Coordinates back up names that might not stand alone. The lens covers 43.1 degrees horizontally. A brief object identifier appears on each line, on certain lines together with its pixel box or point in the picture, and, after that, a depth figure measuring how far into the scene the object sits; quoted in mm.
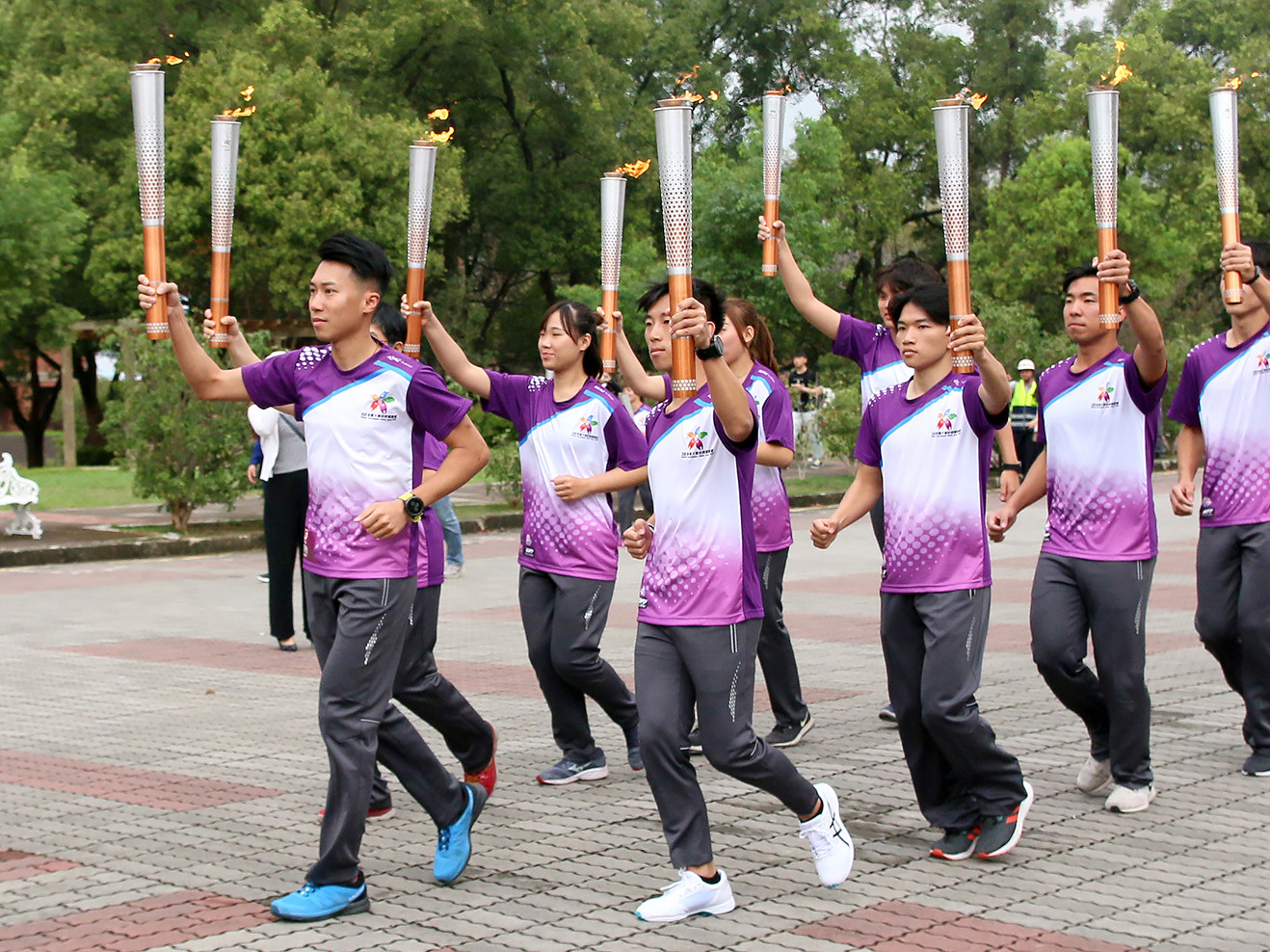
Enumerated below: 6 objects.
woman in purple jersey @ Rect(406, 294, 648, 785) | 6305
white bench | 17406
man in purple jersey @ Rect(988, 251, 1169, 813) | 5777
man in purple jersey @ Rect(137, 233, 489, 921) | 4672
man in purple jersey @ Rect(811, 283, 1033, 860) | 5117
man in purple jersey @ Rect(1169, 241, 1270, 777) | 6430
